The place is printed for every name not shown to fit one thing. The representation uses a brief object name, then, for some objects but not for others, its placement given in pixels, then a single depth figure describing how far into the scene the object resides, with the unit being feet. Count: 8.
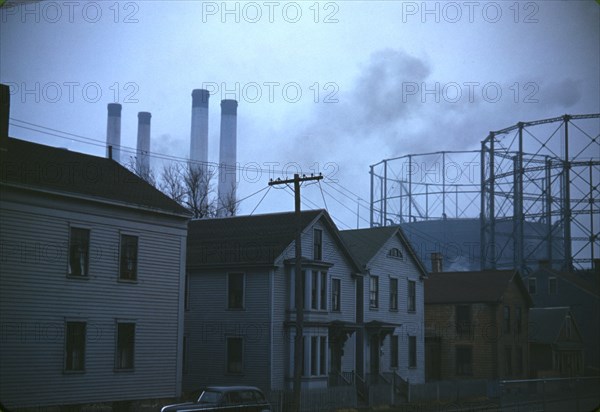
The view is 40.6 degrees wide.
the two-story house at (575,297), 201.36
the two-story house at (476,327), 164.66
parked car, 75.56
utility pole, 95.04
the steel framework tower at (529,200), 199.41
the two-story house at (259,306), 119.96
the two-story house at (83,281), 82.28
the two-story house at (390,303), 140.87
